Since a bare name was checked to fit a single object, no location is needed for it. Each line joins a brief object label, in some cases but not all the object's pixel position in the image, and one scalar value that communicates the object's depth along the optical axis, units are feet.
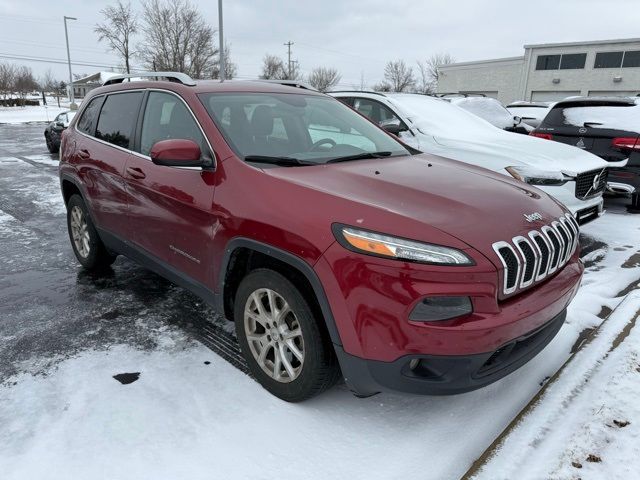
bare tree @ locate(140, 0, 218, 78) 120.78
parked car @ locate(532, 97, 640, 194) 20.51
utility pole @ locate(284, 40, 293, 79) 243.77
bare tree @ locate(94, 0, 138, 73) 117.19
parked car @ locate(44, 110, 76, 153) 46.09
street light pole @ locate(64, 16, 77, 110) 121.08
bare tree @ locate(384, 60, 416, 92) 238.13
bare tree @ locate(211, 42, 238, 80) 127.65
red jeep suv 6.70
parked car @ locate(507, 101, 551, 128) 45.62
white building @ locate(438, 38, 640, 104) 124.36
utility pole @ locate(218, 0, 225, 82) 57.93
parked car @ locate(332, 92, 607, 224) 15.24
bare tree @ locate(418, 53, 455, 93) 236.26
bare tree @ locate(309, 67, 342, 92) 246.88
